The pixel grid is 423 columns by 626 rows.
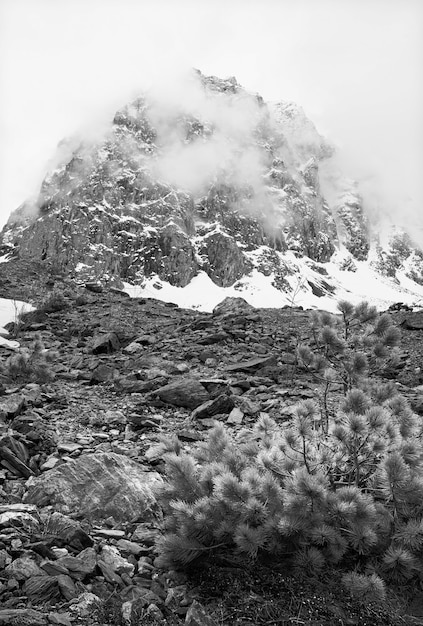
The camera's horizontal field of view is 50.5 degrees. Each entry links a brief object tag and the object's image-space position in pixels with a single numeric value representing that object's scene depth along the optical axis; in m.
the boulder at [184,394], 8.36
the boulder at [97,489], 4.10
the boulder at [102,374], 10.10
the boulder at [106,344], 13.38
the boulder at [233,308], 18.25
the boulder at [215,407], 7.72
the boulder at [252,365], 10.78
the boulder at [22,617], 2.51
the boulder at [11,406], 6.40
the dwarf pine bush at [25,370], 9.75
